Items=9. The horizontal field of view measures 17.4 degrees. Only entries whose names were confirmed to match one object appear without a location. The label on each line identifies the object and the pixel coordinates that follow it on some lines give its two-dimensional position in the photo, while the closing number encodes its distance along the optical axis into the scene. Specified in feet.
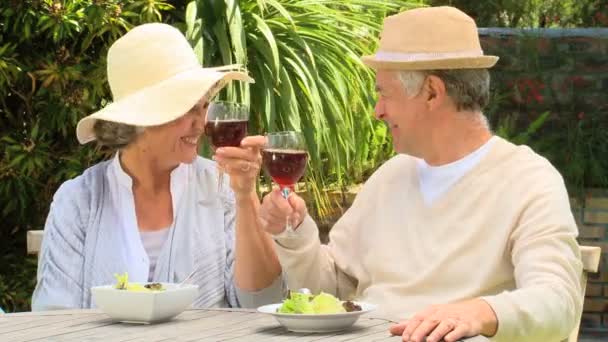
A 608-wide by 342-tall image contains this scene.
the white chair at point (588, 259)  16.81
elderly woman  17.14
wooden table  13.62
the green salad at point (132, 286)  14.65
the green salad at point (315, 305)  13.79
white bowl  14.27
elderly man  15.52
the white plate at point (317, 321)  13.63
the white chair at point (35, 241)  18.97
